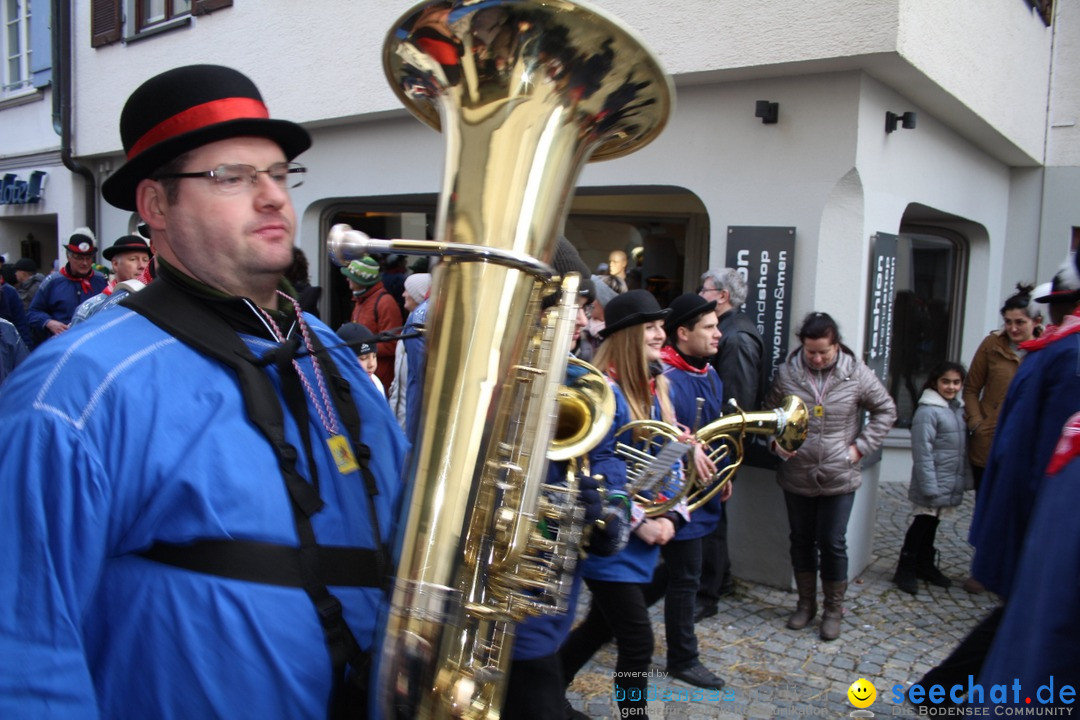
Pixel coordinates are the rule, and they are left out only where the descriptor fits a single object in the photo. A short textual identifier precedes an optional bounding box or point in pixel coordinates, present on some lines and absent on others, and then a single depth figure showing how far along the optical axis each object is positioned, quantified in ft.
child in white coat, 15.93
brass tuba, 4.10
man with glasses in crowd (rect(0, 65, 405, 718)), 3.59
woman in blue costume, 9.61
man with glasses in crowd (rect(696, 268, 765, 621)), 14.65
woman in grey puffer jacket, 14.12
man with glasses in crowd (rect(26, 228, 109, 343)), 21.75
